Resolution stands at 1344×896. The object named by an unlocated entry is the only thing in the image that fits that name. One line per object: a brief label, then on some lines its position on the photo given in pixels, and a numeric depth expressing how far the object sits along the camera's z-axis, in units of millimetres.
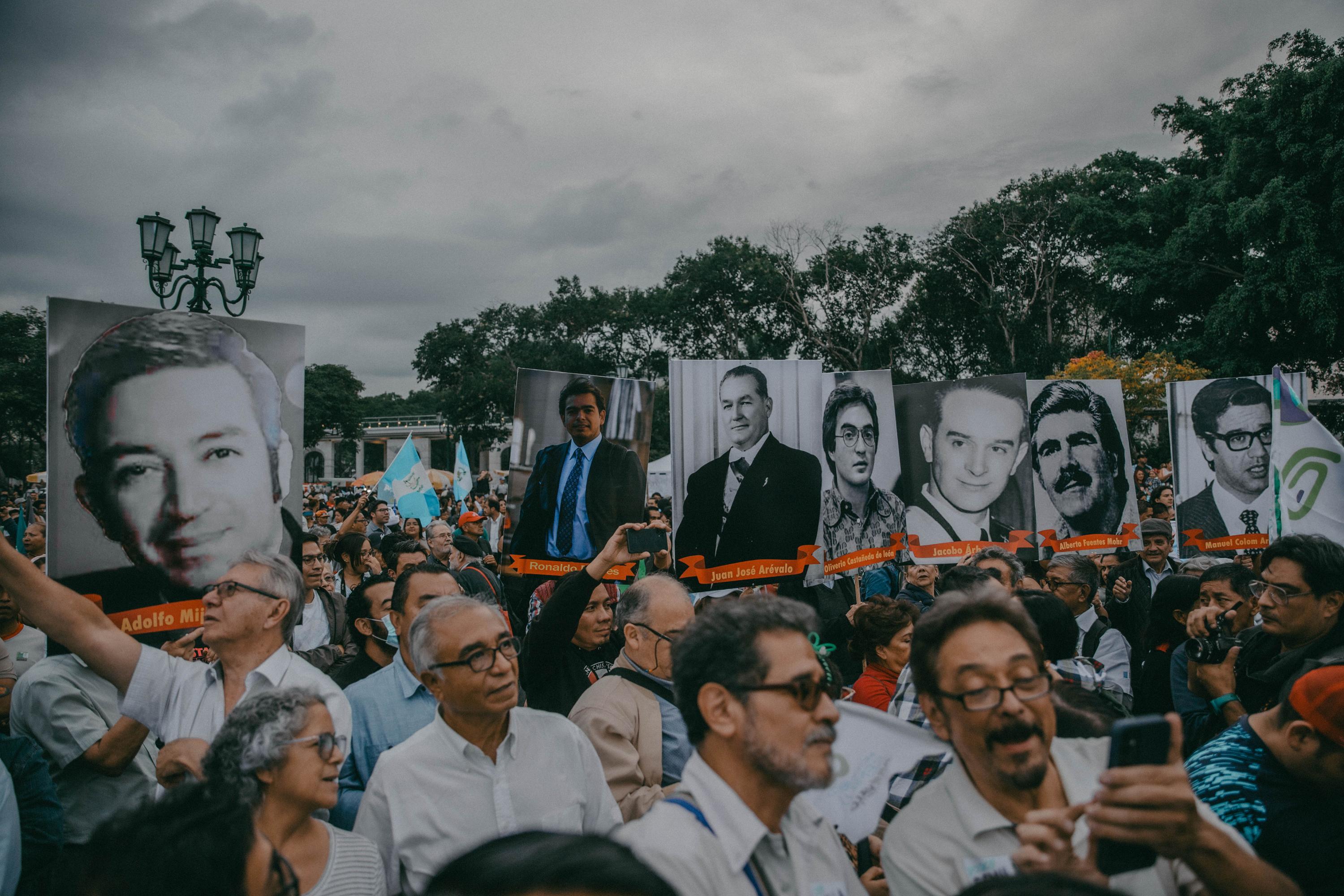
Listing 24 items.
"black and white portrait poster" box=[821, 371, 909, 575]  7062
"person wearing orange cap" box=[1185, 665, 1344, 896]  1986
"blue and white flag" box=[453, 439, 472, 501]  14625
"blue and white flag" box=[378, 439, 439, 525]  10031
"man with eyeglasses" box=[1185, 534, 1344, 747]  3248
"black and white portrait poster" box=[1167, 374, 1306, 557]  7809
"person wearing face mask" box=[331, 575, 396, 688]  3854
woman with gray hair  2170
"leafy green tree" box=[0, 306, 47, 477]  31359
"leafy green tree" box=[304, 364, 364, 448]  53781
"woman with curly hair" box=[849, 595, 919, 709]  3770
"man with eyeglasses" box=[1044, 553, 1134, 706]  4461
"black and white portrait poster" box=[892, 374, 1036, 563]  7629
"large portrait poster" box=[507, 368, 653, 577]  5711
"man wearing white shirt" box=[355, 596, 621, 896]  2363
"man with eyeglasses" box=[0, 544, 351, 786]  2680
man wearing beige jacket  2891
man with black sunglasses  1732
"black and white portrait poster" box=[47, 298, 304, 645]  3379
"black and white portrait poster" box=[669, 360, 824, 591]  5953
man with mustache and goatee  1438
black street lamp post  7730
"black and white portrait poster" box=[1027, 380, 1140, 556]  7895
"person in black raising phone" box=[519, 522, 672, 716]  3766
